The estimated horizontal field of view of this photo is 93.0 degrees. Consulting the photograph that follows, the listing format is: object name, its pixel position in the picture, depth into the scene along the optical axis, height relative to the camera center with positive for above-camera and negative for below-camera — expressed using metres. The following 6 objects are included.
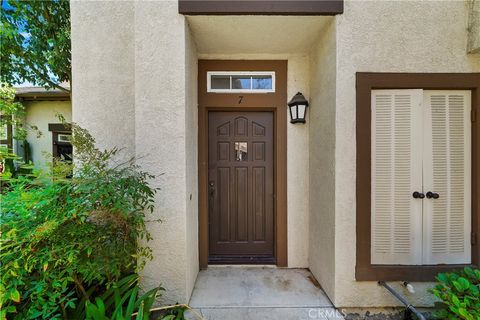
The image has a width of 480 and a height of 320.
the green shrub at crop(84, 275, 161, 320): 1.72 -1.21
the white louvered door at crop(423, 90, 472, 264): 2.27 -0.12
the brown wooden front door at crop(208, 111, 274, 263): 3.12 -0.42
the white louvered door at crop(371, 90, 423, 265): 2.24 -0.23
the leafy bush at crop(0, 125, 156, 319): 1.62 -0.56
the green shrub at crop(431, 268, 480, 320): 1.62 -1.09
